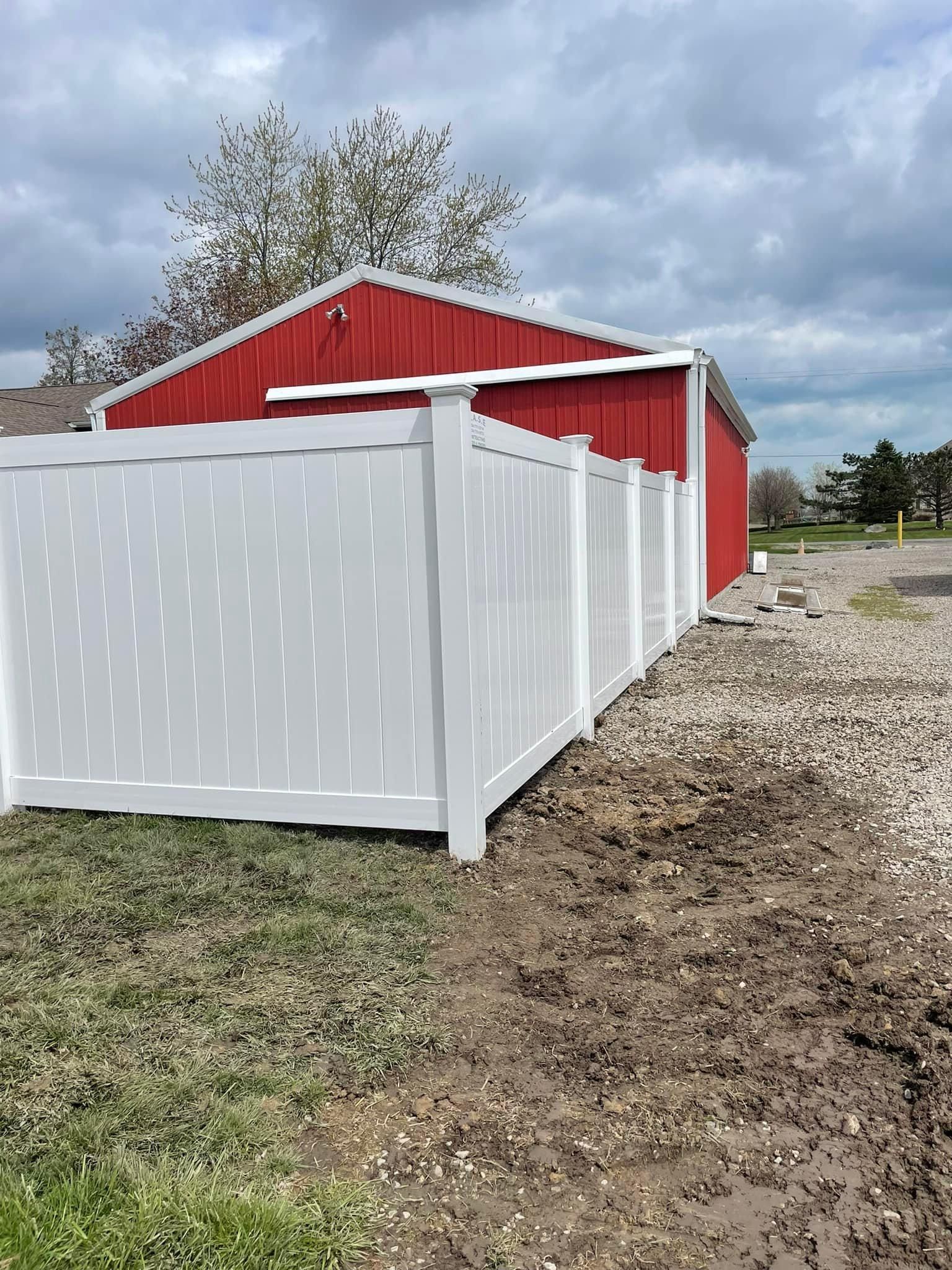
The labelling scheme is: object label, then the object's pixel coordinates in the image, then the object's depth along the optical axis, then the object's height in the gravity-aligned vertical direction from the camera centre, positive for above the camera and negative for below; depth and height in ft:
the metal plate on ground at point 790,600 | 44.70 -4.05
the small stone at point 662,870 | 12.78 -4.79
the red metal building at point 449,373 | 40.55 +7.51
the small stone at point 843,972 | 9.48 -4.66
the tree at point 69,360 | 140.97 +28.42
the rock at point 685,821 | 14.70 -4.73
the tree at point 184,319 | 85.35 +21.64
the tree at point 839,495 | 196.54 +5.06
